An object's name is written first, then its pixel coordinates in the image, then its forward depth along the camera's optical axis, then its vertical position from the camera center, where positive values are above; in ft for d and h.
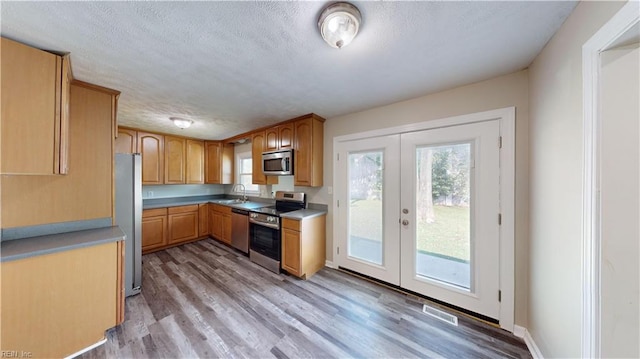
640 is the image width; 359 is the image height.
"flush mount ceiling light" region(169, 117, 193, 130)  9.62 +2.81
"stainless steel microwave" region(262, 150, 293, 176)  10.32 +0.91
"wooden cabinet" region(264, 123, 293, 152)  10.45 +2.31
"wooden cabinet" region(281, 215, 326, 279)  8.82 -3.10
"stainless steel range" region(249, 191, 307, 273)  9.59 -2.58
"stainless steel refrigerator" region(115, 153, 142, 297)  7.38 -1.23
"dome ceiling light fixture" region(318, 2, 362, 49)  3.46 +2.89
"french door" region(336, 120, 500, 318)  6.19 -1.17
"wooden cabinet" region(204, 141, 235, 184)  15.05 +1.31
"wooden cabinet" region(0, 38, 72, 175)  4.34 +1.60
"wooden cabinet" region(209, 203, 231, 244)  12.82 -2.93
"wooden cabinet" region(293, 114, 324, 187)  9.58 +1.42
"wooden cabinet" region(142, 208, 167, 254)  11.45 -2.98
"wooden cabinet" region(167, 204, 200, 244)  12.50 -2.93
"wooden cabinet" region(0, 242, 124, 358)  4.40 -3.03
